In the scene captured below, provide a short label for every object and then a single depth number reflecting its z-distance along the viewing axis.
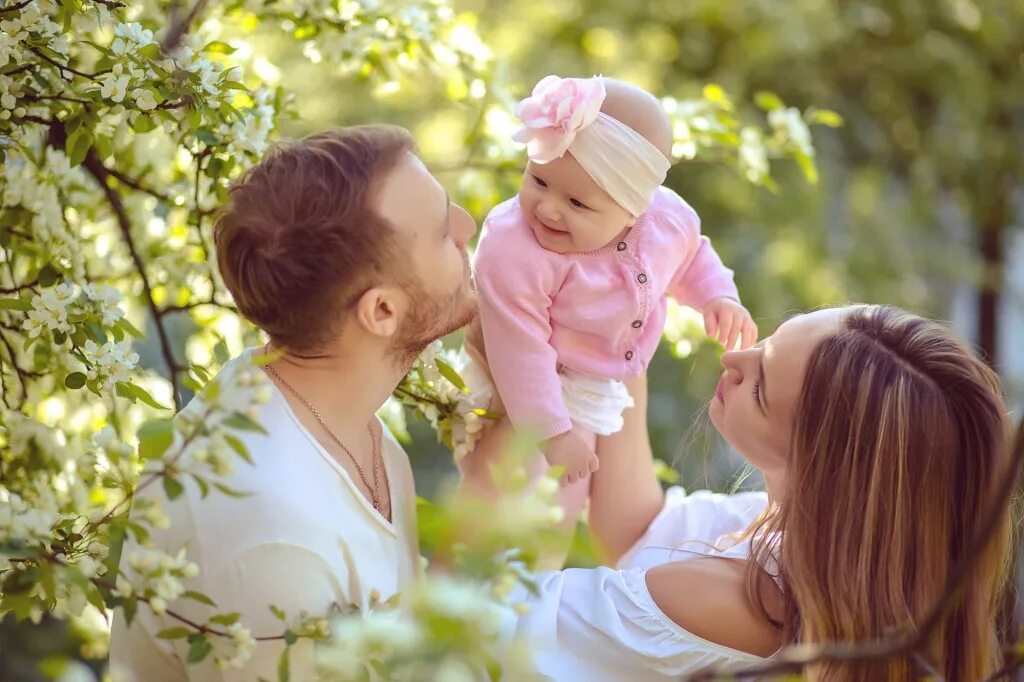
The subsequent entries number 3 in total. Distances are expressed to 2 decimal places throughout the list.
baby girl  1.67
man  1.37
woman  1.53
